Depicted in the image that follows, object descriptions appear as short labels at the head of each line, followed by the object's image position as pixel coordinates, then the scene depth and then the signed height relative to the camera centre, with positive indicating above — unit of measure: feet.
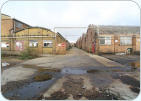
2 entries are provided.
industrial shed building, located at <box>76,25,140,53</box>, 48.44 +3.41
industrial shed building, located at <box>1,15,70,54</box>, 42.83 +3.21
